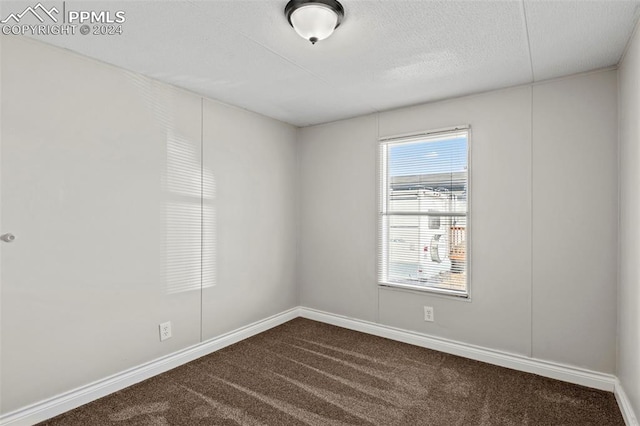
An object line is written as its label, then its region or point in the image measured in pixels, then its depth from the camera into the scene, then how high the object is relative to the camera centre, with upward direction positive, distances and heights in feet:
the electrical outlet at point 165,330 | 9.27 -3.10
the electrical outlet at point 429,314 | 10.84 -3.03
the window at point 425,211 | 10.48 +0.21
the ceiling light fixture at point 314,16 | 5.66 +3.37
